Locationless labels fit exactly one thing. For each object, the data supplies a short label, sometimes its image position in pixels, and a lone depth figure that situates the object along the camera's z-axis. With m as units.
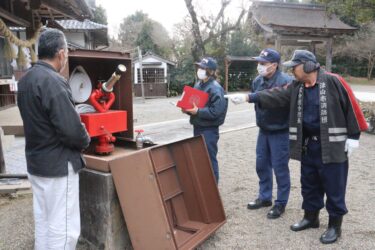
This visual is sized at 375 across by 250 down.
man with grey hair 2.26
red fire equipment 3.10
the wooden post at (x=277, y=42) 13.06
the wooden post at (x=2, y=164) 5.18
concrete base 2.79
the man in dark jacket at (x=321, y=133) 3.17
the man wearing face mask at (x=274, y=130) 3.81
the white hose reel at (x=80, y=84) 3.32
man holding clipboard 4.02
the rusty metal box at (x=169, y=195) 2.76
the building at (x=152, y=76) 25.61
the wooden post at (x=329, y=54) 14.14
